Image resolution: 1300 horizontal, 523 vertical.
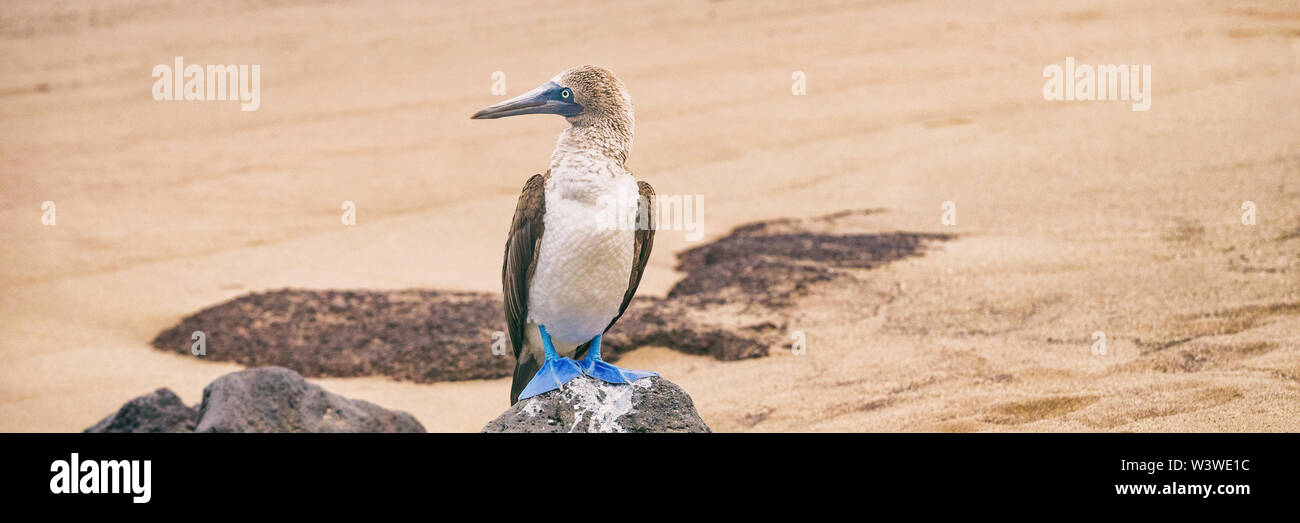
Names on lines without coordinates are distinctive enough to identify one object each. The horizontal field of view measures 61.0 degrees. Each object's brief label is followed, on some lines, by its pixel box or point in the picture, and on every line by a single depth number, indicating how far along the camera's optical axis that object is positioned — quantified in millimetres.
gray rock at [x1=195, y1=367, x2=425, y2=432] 5610
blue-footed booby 3967
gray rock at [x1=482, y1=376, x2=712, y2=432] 3914
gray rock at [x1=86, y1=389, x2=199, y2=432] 6020
